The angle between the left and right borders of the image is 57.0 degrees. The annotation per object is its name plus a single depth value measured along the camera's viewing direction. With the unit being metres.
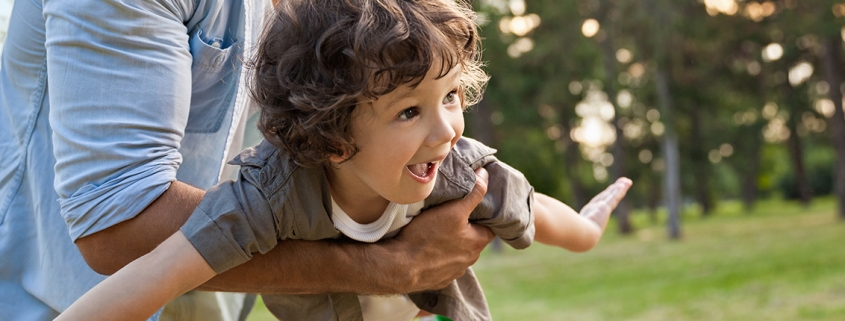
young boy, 1.20
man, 1.27
